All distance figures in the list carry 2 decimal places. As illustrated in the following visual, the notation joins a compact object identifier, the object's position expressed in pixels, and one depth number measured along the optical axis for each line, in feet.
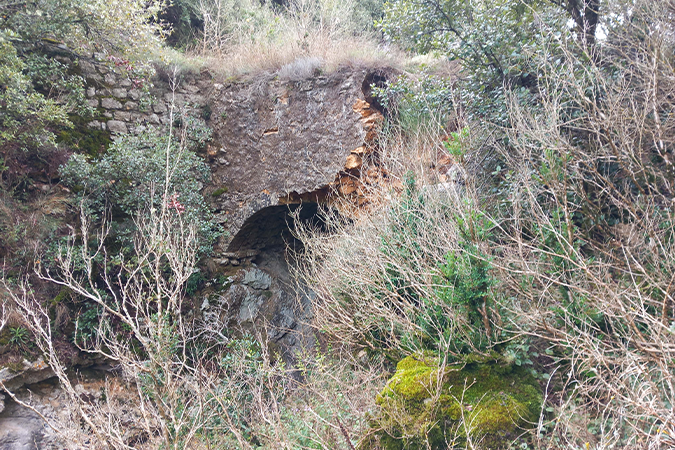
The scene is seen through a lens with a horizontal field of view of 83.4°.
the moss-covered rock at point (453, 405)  9.32
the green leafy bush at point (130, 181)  18.40
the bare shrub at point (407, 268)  11.00
